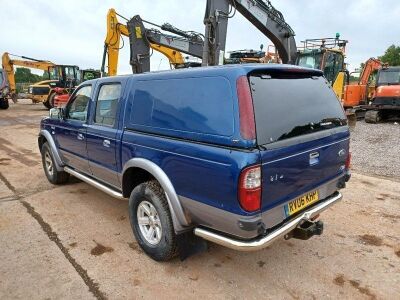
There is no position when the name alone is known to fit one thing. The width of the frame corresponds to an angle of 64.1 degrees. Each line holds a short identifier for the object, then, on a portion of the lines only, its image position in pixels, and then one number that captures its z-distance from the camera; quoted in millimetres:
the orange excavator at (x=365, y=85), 14273
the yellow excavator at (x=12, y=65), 22781
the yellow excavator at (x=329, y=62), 11773
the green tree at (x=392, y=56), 53706
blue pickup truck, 2439
